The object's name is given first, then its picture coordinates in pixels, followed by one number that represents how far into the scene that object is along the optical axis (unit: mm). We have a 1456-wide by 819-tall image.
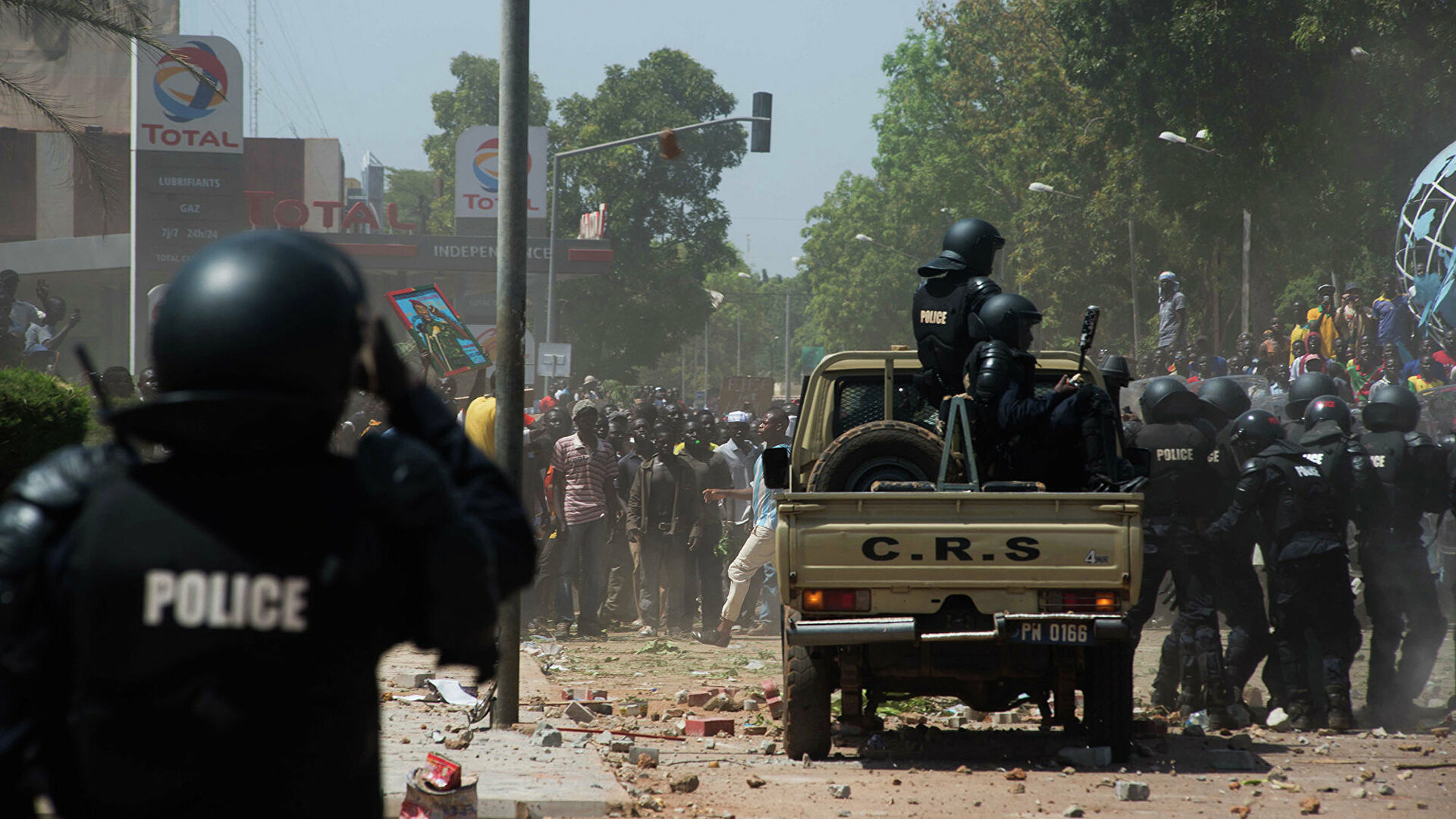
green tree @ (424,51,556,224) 137625
